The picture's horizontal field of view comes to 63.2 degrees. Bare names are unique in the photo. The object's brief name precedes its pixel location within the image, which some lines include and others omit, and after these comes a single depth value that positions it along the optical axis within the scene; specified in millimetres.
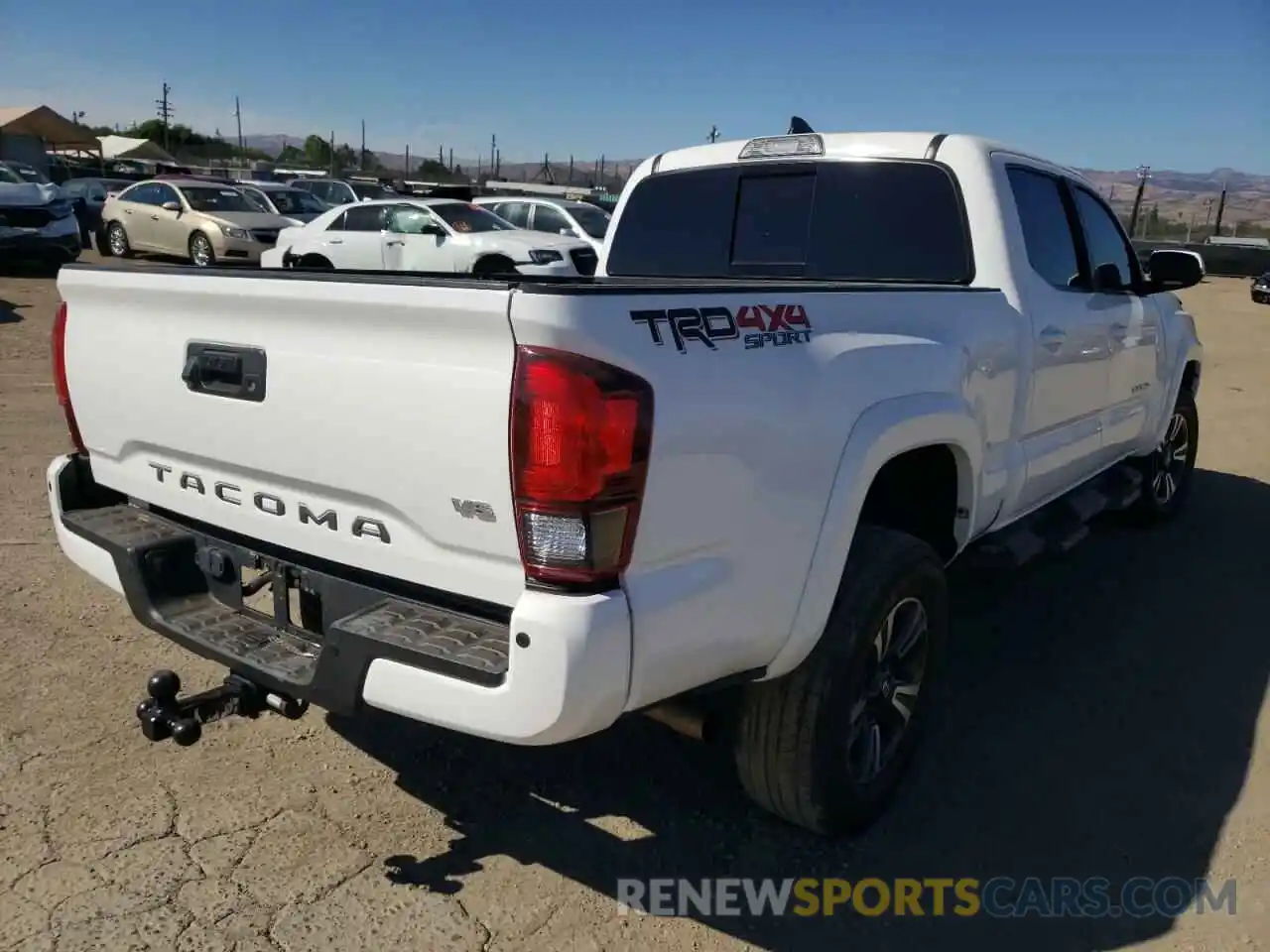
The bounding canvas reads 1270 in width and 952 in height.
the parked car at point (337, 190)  26453
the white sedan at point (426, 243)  14008
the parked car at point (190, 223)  17875
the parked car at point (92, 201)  20062
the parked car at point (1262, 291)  25703
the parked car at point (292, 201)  22172
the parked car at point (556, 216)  17250
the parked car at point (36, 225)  15211
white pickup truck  2059
